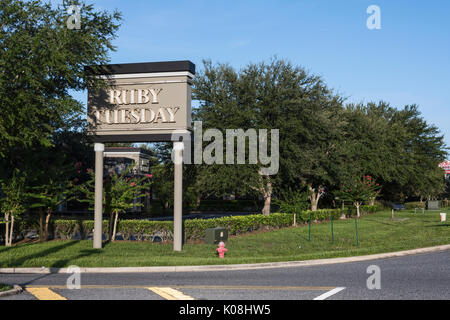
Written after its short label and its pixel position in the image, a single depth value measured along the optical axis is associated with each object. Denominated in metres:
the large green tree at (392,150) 43.84
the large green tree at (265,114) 29.23
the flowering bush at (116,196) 21.66
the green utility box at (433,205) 55.41
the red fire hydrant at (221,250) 16.14
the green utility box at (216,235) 18.48
